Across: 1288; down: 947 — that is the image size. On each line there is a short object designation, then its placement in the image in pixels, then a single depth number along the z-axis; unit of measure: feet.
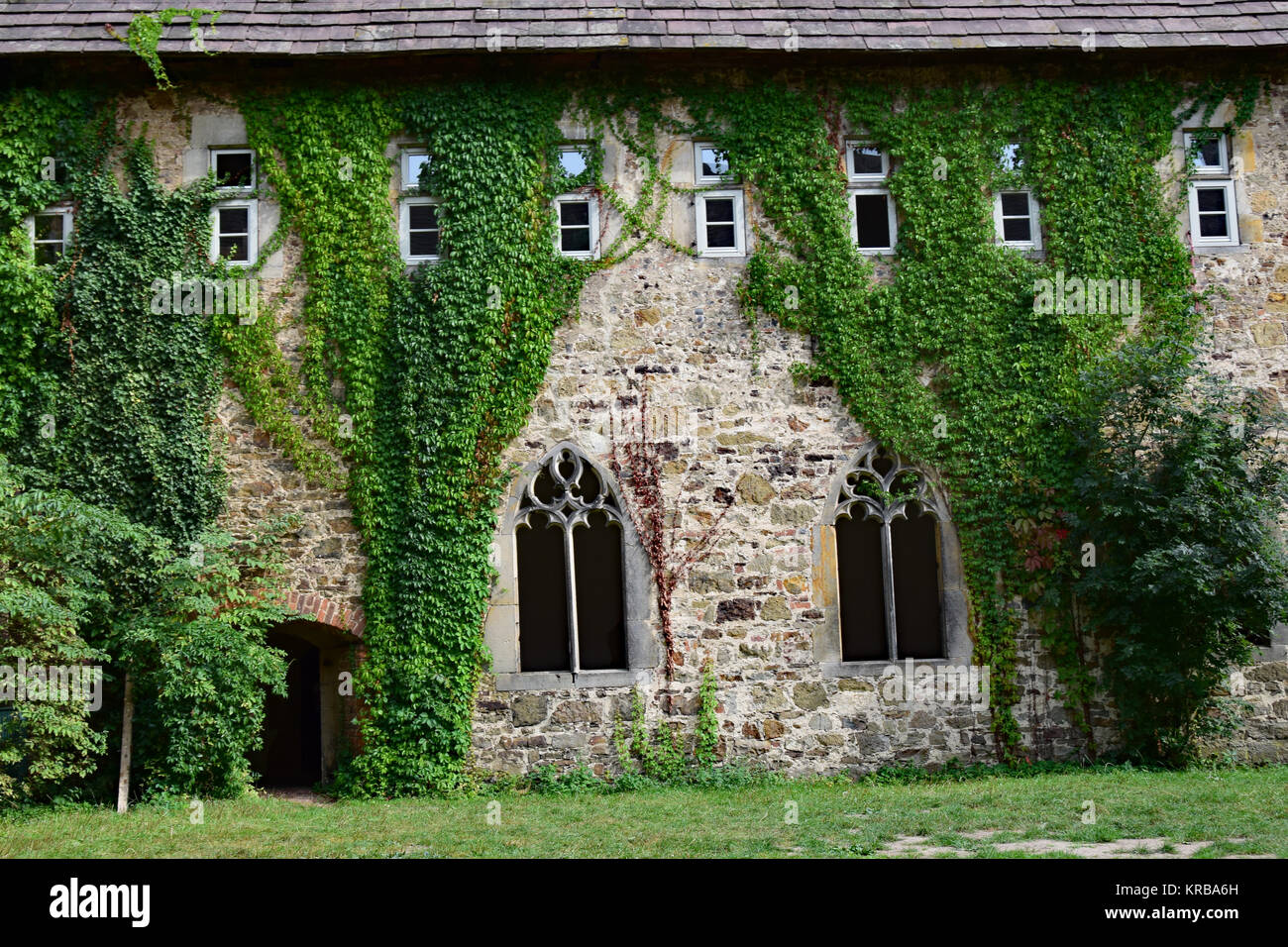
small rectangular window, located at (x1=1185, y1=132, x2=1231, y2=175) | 38.84
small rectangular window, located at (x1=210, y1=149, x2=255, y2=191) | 37.42
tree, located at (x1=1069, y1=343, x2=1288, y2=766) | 34.81
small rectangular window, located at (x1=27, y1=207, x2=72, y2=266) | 36.63
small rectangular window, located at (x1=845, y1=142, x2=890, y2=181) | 38.50
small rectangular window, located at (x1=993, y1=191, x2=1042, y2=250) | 38.55
